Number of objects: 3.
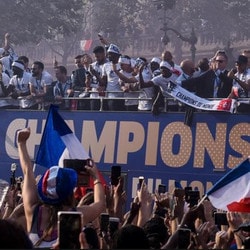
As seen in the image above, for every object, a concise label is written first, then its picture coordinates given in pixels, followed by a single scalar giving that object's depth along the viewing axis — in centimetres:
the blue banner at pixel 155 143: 1619
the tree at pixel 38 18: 4269
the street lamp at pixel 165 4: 2386
